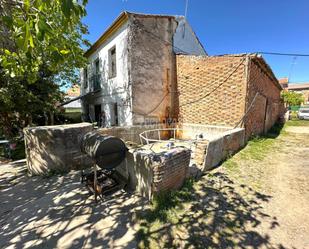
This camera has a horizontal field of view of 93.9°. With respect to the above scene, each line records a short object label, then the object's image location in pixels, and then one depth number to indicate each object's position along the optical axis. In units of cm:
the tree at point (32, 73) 137
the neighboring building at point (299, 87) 4159
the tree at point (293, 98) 2654
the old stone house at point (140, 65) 725
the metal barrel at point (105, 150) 317
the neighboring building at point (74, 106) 2682
